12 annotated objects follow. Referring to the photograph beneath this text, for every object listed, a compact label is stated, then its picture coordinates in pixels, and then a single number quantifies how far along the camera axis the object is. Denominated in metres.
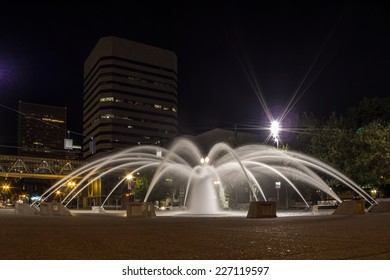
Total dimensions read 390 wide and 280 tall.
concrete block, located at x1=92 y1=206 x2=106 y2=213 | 50.56
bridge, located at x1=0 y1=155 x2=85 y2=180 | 94.31
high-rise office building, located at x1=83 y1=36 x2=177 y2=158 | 183.62
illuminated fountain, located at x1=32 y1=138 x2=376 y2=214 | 39.84
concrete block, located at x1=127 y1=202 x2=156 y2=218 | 30.80
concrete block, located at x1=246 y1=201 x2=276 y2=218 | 26.25
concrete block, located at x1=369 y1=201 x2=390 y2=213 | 32.62
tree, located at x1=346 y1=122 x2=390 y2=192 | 43.44
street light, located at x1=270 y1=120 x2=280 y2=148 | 43.01
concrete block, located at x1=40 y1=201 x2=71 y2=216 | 37.41
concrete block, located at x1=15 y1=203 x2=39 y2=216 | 45.16
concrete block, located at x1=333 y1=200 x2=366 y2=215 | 30.17
